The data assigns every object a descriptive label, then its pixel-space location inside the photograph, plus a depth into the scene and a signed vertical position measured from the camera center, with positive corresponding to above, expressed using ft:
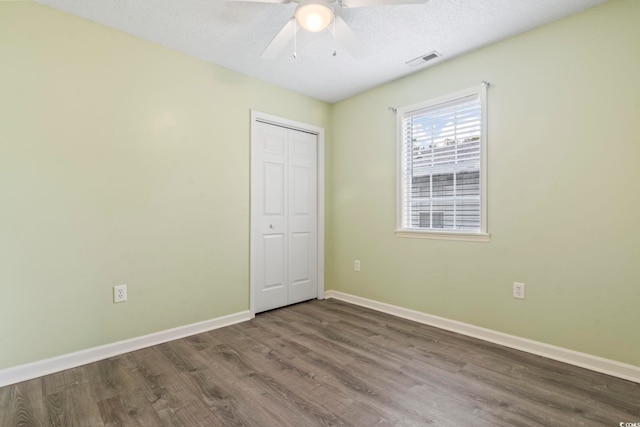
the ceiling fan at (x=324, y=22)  5.57 +3.62
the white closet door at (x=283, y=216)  10.96 -0.31
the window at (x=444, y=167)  9.04 +1.31
